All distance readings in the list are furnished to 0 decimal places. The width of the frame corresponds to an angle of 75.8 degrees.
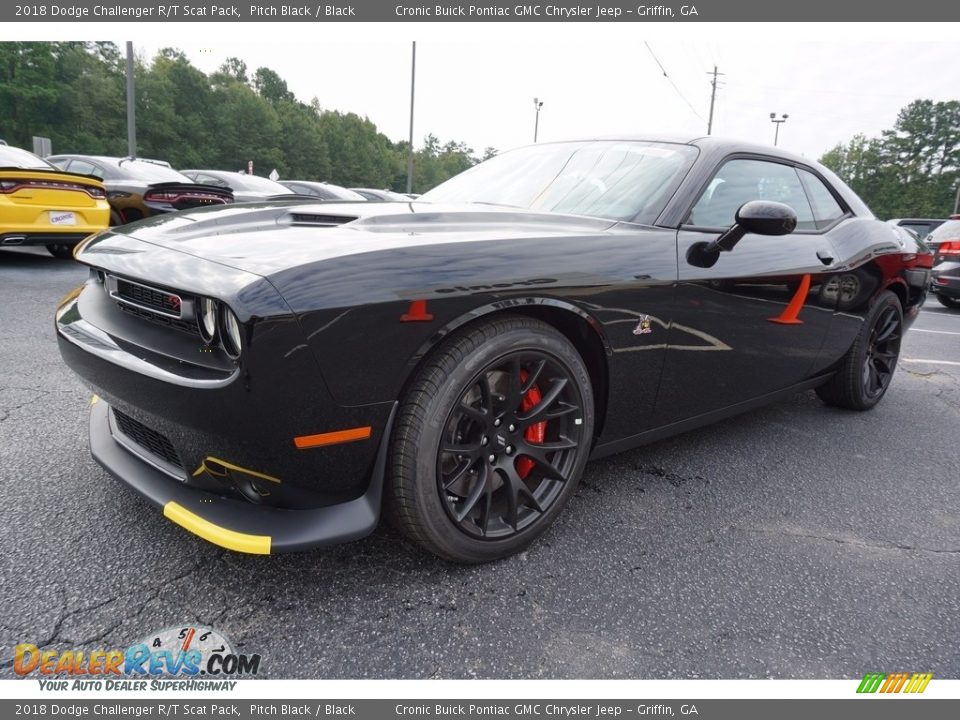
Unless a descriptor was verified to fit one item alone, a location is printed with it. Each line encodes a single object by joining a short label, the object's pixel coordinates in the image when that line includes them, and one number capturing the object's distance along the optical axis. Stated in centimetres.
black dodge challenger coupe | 144
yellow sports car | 588
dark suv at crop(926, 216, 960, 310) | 877
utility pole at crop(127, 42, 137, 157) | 1597
